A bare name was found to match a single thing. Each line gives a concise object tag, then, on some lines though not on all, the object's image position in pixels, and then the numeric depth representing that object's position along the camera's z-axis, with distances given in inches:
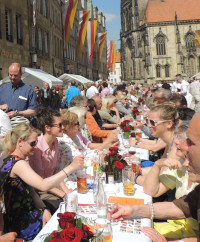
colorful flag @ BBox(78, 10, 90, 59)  849.8
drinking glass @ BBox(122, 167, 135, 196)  111.8
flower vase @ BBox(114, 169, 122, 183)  123.6
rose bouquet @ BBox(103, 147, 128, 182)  119.6
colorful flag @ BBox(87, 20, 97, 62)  933.8
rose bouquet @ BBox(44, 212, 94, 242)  61.4
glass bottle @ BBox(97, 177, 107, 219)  84.9
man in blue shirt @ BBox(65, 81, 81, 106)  477.0
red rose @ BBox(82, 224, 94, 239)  64.3
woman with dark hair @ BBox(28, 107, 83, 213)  139.4
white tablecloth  80.1
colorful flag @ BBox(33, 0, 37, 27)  597.9
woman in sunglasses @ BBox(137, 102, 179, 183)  145.3
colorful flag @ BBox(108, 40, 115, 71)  1512.2
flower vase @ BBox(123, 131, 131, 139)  221.8
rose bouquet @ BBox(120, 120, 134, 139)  219.6
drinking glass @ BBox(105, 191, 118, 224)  88.0
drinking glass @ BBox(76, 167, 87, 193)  116.6
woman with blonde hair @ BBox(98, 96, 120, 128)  309.0
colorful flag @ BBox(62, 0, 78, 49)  711.1
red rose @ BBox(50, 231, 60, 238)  63.7
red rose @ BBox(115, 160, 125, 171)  118.9
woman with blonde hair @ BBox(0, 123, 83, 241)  103.0
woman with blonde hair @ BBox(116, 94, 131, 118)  370.9
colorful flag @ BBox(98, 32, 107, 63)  1174.9
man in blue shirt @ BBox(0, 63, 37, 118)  208.1
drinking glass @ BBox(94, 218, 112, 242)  69.1
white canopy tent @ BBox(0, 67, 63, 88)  511.5
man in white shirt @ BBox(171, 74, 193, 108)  631.6
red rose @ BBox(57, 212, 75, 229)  67.7
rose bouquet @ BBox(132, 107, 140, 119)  328.6
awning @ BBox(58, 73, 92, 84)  890.1
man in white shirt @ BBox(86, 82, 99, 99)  551.2
